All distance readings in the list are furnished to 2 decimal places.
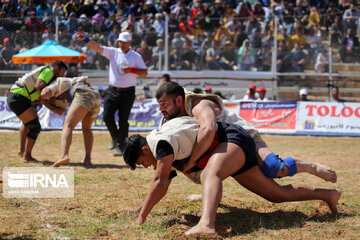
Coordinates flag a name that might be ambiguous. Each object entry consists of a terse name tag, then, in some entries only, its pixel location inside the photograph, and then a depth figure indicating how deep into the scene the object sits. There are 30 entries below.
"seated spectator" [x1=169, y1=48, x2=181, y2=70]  14.42
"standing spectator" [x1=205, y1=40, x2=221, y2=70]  14.40
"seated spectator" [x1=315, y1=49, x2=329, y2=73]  14.09
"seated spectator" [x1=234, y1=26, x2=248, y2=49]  14.27
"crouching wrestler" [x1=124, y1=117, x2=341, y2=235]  3.84
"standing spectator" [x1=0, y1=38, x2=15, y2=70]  13.34
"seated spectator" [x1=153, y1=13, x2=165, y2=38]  14.37
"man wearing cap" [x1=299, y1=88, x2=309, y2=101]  13.37
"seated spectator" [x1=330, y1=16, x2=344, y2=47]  13.88
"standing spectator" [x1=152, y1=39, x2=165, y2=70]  14.37
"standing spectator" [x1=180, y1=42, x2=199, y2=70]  14.41
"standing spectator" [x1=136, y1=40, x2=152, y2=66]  14.20
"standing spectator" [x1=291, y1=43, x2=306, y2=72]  14.16
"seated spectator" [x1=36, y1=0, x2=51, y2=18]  15.98
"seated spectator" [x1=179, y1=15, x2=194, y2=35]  14.64
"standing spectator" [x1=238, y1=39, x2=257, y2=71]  14.28
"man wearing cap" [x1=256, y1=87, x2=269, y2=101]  13.41
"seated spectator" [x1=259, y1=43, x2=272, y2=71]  14.30
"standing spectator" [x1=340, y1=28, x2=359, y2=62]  13.87
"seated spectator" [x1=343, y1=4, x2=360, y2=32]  13.82
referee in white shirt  8.52
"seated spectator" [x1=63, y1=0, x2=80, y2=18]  16.37
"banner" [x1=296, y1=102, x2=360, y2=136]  12.24
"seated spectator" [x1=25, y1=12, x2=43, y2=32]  13.70
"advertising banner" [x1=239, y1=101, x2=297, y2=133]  12.65
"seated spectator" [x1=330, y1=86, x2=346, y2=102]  12.99
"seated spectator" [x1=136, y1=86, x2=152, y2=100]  13.63
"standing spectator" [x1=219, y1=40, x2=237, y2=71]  14.39
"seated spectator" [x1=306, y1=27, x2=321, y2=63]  14.03
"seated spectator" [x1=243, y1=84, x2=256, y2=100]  13.36
